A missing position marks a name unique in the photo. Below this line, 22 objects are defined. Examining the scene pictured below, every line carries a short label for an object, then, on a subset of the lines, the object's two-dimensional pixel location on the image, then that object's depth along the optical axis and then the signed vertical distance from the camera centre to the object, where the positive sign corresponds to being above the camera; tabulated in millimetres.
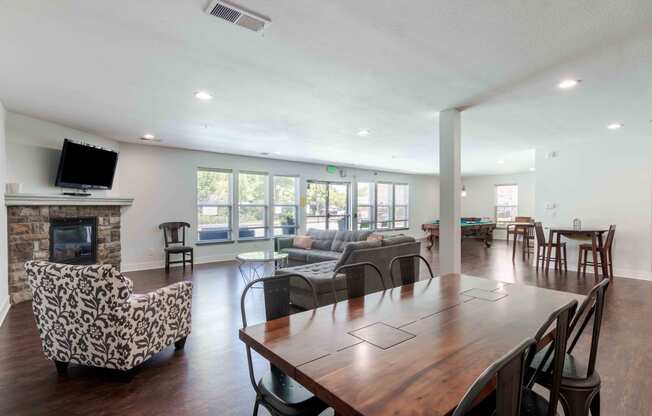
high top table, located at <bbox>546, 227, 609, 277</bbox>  5578 -557
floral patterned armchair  2297 -792
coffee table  4934 -1084
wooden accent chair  6387 -730
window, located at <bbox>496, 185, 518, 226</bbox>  12148 +104
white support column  4062 +219
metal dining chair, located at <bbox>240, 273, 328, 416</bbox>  1410 -836
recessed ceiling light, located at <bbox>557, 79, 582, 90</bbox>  3148 +1189
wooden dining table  1013 -567
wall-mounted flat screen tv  4773 +621
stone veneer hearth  4277 -397
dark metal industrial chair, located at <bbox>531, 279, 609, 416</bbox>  1500 -809
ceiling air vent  1988 +1199
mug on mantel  4194 +236
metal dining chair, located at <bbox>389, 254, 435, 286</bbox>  2533 -465
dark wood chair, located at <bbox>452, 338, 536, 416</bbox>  857 -483
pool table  9973 -775
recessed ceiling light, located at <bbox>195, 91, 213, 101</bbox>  3588 +1225
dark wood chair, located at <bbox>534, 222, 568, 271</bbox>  6195 -860
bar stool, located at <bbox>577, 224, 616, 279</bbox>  5617 -824
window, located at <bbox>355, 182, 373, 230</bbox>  10812 +3
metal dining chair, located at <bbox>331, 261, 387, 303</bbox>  2189 -489
